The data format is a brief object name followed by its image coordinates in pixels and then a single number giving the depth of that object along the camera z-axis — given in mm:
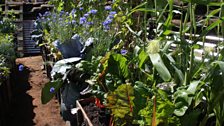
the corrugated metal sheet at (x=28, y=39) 7070
